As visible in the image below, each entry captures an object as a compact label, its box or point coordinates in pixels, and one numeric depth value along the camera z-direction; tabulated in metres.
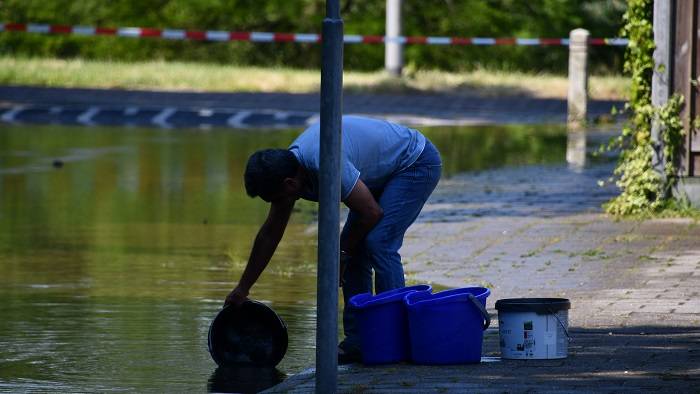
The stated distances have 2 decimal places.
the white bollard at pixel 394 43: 62.97
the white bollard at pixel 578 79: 47.31
